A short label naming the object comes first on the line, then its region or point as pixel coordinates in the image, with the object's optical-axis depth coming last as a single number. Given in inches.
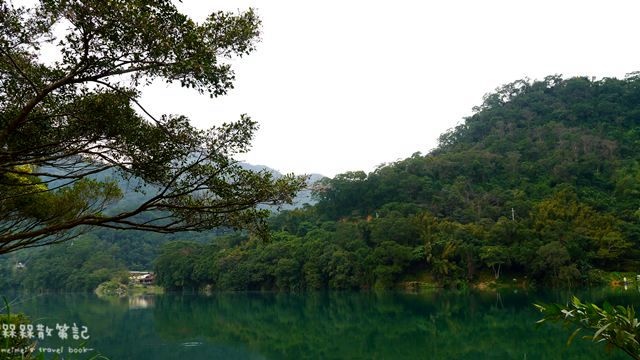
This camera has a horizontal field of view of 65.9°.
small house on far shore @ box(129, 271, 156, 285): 2351.1
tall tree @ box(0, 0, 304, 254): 177.2
